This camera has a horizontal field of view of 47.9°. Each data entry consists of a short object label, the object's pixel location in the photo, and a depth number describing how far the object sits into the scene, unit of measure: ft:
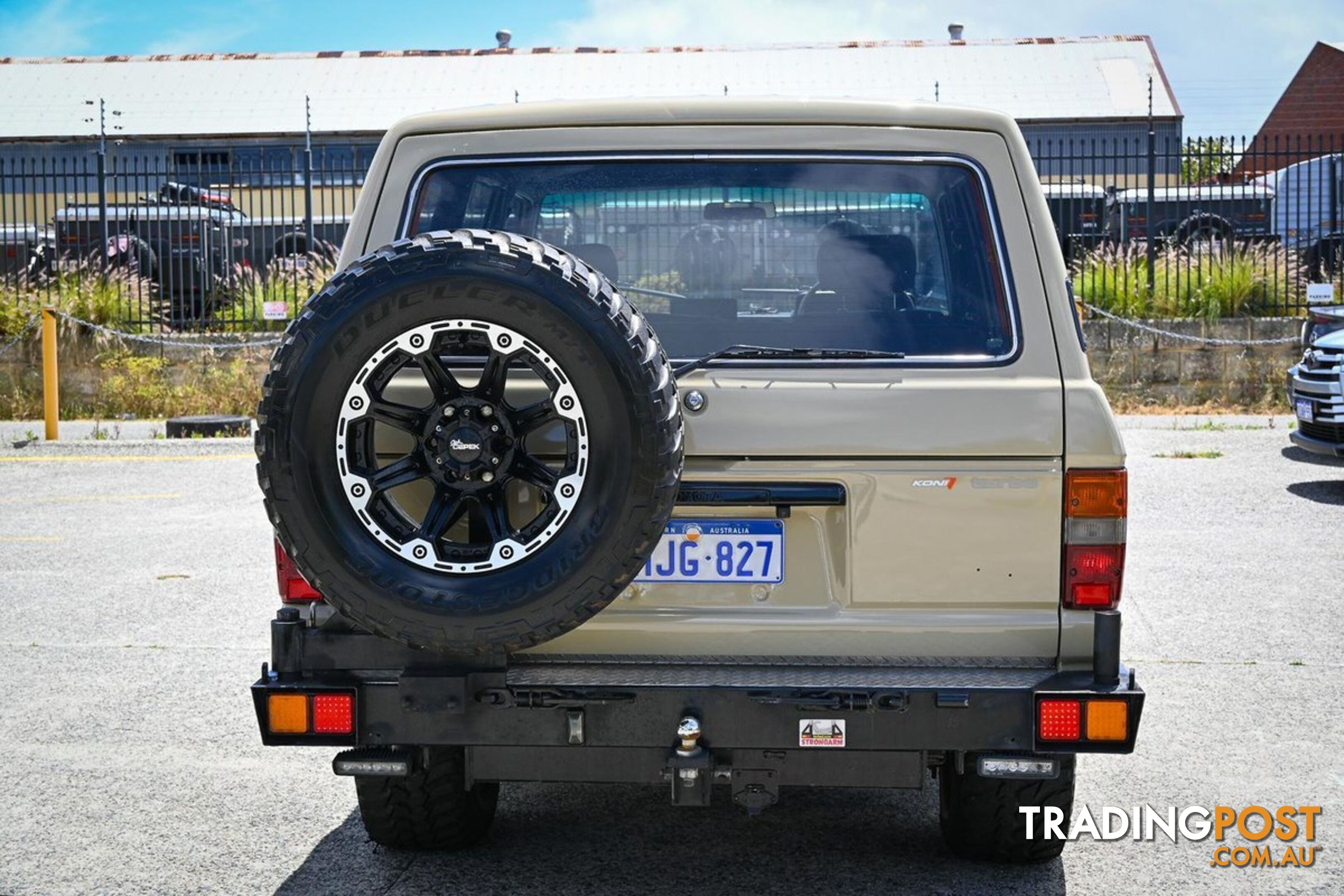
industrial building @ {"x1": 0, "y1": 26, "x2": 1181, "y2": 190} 117.70
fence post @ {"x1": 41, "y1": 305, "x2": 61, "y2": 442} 49.57
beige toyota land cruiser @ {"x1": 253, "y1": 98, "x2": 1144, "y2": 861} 10.62
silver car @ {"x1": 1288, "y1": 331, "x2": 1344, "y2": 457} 35.14
